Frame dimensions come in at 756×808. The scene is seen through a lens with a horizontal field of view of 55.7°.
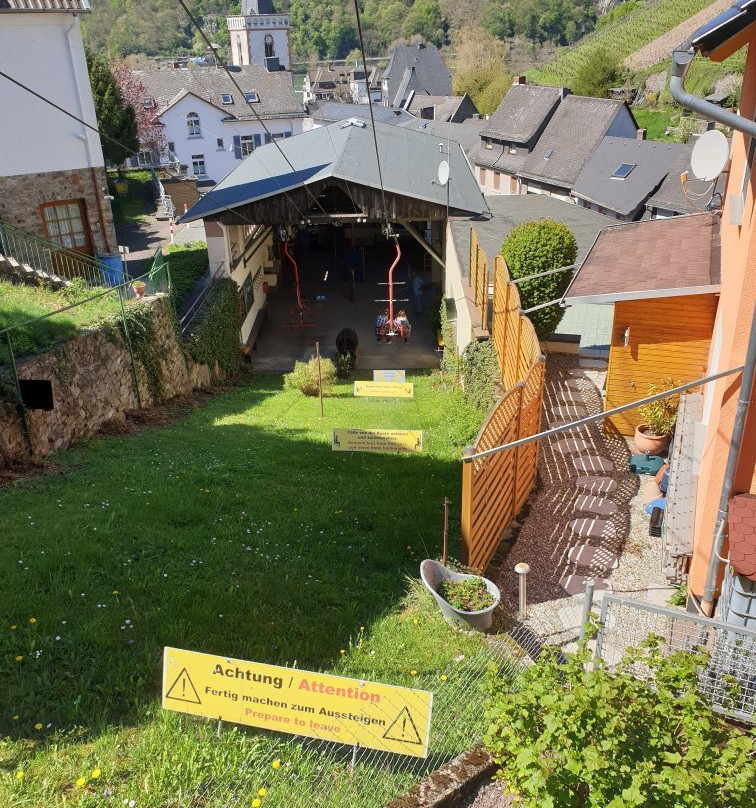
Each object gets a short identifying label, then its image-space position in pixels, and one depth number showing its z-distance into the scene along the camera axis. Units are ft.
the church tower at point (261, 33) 271.28
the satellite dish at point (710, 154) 25.78
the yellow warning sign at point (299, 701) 14.60
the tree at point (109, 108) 111.24
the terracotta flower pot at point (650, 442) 33.37
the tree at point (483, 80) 212.84
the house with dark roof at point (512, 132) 129.29
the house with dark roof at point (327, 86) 303.48
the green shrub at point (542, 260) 43.65
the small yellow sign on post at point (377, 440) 29.50
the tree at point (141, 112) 149.18
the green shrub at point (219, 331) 51.34
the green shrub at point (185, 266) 55.52
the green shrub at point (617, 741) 12.42
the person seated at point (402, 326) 63.16
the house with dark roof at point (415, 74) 237.04
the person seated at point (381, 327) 62.64
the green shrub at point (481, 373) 38.45
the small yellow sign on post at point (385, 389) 36.52
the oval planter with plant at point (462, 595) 20.04
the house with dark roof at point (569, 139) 115.75
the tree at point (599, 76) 180.14
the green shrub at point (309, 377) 51.34
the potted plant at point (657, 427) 33.47
